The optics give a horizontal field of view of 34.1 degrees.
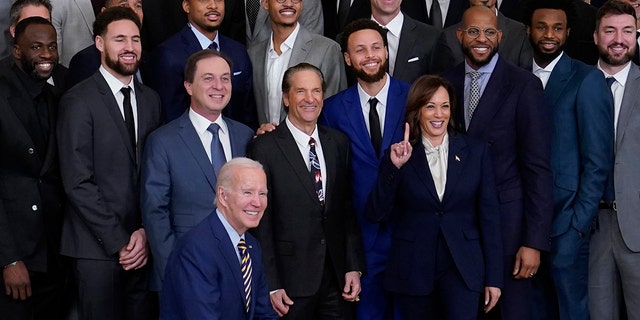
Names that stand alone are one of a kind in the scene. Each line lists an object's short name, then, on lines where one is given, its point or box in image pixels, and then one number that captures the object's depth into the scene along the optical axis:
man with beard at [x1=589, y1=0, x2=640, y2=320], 5.91
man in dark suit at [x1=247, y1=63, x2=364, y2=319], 5.54
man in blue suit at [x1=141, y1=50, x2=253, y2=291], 5.44
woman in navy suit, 5.40
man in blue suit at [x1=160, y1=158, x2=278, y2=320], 4.56
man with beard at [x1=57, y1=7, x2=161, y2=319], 5.50
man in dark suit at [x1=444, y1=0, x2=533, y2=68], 6.46
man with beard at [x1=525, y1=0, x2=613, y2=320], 5.89
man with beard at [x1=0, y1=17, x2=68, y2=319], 5.61
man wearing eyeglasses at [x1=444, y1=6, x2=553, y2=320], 5.65
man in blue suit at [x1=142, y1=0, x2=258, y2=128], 6.12
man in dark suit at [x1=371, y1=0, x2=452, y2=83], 6.42
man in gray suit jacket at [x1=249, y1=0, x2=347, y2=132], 6.32
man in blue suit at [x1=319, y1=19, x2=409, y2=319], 5.88
